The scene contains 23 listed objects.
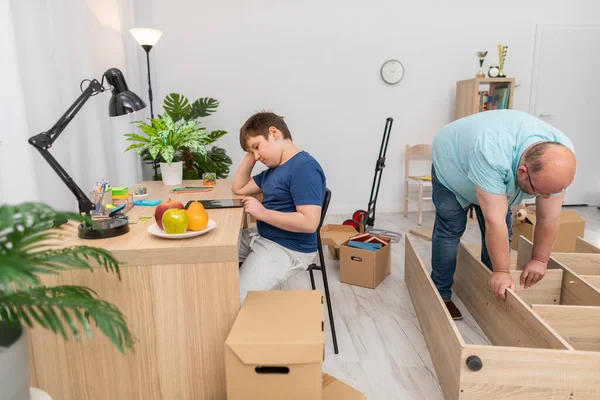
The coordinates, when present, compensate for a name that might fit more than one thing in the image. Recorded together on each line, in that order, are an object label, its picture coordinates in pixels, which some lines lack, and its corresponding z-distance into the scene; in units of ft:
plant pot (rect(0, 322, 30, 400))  2.24
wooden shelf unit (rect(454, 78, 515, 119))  12.63
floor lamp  10.16
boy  4.79
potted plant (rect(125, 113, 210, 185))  6.85
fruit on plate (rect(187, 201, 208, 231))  4.09
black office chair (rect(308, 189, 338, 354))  5.43
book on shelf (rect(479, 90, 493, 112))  13.08
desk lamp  3.94
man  4.69
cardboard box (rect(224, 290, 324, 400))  3.46
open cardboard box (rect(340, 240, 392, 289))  7.91
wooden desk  3.77
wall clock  13.53
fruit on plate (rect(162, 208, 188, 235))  3.91
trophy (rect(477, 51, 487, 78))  12.73
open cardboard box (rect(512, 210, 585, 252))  9.25
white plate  3.90
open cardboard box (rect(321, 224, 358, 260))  9.16
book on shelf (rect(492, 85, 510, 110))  12.95
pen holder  4.92
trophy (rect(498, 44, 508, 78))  12.72
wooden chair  13.14
